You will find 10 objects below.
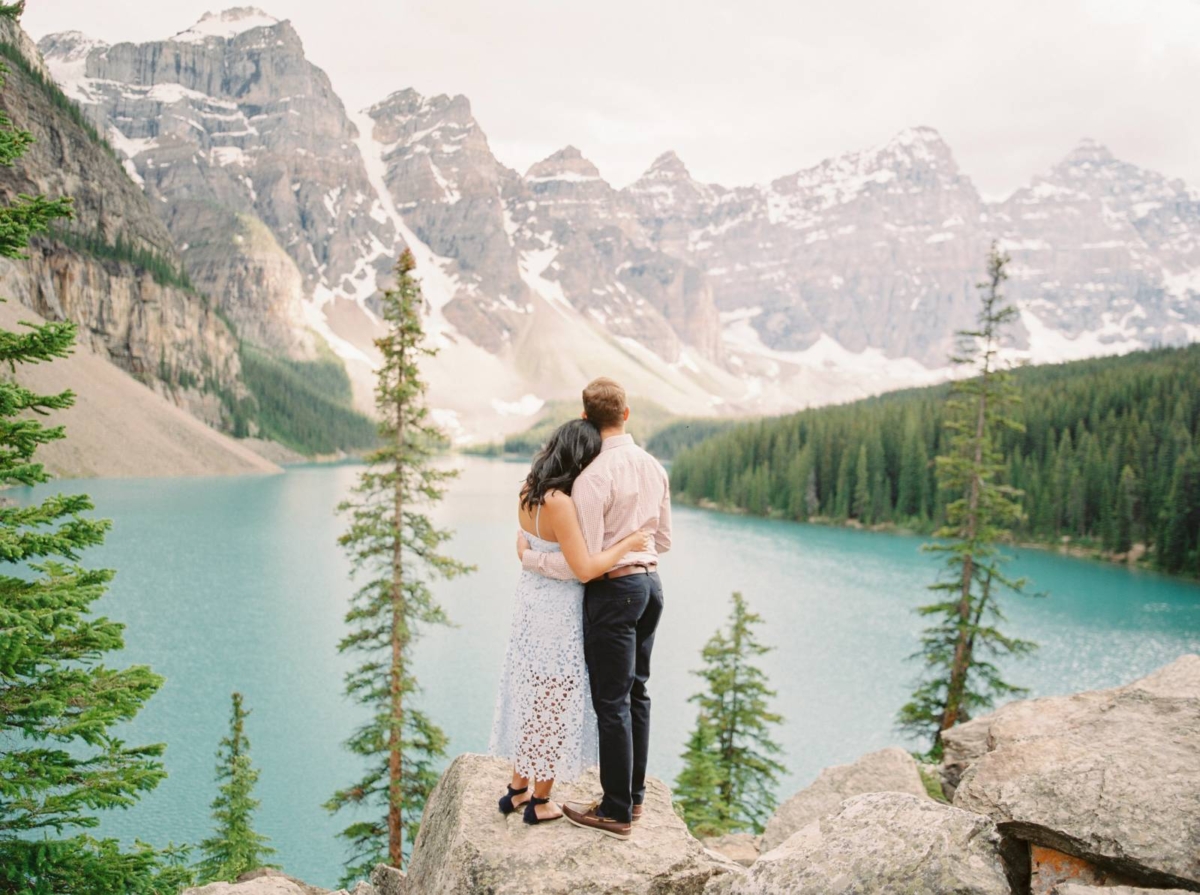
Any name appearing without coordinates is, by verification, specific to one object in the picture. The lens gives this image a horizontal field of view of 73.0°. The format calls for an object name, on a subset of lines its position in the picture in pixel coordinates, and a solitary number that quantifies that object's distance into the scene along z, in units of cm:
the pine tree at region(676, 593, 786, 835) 1820
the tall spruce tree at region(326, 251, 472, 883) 1728
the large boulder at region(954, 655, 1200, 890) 498
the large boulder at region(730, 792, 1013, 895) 471
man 585
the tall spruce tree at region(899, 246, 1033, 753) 2153
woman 594
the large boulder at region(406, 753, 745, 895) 562
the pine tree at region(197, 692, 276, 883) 1526
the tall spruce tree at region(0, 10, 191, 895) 728
